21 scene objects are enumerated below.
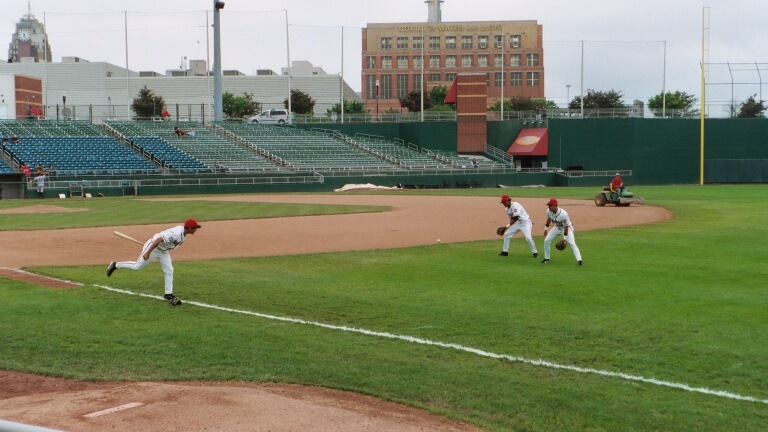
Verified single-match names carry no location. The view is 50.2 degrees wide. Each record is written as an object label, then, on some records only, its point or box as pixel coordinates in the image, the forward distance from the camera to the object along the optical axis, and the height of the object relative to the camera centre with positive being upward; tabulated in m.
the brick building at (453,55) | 132.88 +18.49
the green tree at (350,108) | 104.94 +7.87
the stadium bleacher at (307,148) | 65.44 +1.77
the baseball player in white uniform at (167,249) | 14.73 -1.47
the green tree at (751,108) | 74.81 +5.41
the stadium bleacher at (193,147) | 61.72 +1.78
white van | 81.12 +5.20
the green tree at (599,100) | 95.12 +7.96
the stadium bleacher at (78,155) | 55.56 +1.04
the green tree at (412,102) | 99.06 +8.07
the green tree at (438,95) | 114.62 +10.33
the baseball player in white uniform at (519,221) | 20.95 -1.35
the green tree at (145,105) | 92.06 +7.25
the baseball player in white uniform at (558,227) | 19.48 -1.43
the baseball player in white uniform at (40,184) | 49.48 -0.85
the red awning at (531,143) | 71.19 +2.20
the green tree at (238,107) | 101.69 +7.84
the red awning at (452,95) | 75.24 +6.78
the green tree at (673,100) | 100.62 +8.41
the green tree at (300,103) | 96.38 +7.78
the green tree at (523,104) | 103.81 +8.39
